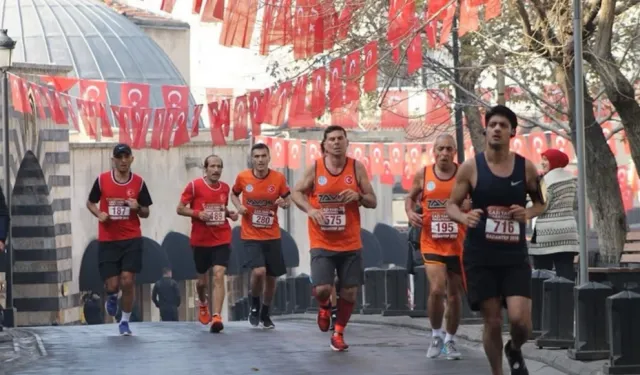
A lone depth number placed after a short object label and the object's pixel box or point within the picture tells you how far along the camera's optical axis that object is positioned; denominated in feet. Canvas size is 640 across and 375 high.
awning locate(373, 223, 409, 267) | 209.55
